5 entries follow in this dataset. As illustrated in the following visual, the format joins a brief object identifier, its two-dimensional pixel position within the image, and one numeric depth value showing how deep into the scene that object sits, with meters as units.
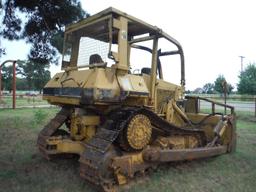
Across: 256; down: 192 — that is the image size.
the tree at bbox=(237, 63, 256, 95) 26.83
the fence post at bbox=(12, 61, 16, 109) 11.62
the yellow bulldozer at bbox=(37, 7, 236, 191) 3.04
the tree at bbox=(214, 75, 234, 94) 33.10
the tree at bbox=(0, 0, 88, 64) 5.66
